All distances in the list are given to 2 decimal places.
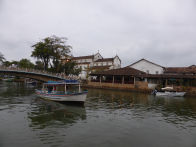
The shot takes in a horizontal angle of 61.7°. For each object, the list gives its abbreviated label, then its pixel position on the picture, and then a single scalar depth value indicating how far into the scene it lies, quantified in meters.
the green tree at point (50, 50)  54.93
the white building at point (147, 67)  51.72
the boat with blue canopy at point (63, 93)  19.47
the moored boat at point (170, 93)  33.62
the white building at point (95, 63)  70.80
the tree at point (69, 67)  63.84
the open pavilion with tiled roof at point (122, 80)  42.56
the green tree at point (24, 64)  84.61
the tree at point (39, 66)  87.12
